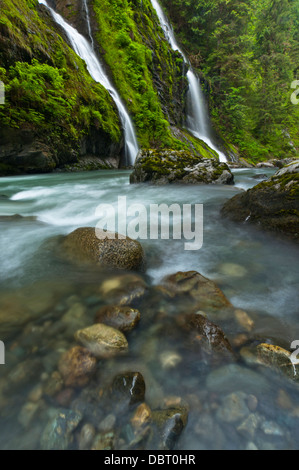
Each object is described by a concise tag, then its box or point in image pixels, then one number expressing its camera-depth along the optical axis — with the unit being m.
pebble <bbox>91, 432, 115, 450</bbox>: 1.17
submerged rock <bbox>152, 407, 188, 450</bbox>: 1.20
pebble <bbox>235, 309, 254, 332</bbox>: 1.95
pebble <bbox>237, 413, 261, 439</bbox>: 1.24
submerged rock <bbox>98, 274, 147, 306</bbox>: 2.24
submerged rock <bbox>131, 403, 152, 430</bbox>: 1.25
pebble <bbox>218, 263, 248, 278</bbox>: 2.83
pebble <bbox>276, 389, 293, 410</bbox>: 1.36
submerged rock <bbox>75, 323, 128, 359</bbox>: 1.65
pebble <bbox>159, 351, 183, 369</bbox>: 1.63
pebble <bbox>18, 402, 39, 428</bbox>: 1.27
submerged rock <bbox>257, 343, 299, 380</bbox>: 1.53
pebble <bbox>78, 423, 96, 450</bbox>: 1.18
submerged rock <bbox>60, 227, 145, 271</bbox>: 2.81
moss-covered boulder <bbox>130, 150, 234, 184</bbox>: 7.84
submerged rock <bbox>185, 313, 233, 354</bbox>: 1.72
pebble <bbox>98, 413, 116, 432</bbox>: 1.23
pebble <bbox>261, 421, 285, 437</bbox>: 1.24
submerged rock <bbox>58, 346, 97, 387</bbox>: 1.47
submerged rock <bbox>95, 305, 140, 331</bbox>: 1.91
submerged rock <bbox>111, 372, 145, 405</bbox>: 1.37
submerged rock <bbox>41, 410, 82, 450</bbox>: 1.19
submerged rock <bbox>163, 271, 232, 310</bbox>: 2.21
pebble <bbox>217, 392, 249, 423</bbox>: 1.31
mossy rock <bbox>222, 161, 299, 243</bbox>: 3.53
